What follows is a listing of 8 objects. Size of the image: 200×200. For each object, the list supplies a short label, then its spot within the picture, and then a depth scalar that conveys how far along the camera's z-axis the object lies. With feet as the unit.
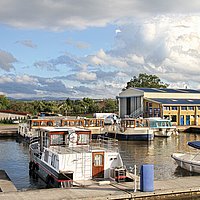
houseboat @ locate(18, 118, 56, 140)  182.50
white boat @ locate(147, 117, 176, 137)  199.66
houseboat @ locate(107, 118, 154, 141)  181.06
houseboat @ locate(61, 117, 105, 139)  191.93
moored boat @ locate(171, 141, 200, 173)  93.47
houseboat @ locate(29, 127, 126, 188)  74.43
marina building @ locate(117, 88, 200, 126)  254.06
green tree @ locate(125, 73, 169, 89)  402.31
